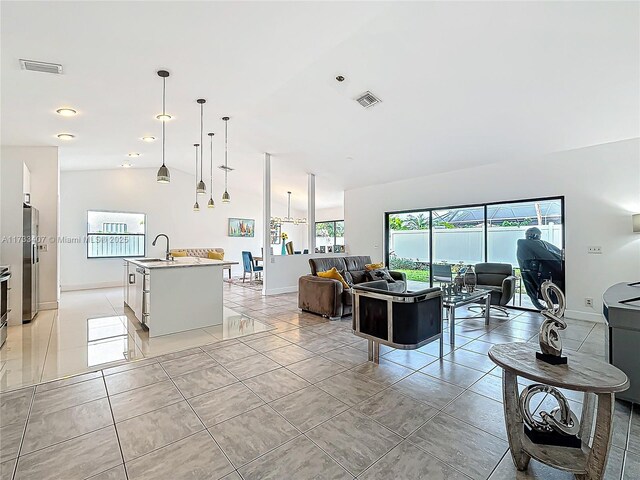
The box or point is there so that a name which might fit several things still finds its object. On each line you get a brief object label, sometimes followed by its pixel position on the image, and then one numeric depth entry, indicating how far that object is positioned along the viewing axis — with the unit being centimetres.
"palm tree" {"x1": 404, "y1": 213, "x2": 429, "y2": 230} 733
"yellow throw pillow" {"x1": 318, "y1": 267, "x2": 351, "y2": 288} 534
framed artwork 1120
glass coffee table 378
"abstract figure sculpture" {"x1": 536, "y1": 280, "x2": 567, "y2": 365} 165
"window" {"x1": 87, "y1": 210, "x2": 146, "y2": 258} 835
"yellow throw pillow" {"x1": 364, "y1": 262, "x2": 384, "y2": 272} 639
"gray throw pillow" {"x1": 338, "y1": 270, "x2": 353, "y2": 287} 590
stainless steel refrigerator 474
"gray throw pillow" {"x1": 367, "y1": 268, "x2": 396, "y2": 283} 618
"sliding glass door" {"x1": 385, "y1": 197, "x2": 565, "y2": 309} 543
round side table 143
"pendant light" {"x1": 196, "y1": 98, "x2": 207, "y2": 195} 430
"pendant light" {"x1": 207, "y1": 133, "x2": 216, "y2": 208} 616
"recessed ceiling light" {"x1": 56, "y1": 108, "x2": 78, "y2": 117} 403
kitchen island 411
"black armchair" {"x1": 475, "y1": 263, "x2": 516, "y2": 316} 502
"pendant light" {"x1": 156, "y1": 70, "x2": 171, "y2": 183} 338
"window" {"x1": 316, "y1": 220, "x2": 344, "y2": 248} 1180
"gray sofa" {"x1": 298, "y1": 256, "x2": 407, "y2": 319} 509
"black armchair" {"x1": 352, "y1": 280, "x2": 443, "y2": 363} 303
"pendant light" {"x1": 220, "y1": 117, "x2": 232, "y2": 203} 536
